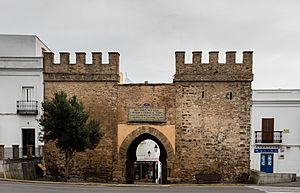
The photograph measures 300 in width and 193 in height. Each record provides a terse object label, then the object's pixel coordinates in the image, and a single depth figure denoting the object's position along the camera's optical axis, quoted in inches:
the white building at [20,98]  951.6
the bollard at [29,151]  924.6
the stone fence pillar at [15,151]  860.2
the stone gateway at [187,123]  928.3
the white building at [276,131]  1110.4
